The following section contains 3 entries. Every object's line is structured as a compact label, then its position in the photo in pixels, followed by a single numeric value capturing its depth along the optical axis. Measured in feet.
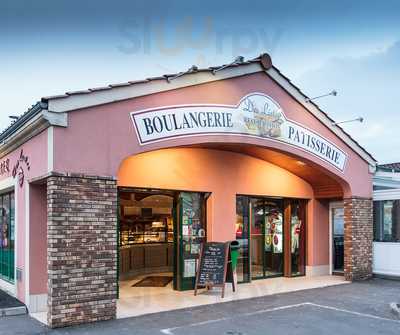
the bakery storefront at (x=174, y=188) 27.66
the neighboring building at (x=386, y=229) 44.78
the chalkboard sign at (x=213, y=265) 36.04
